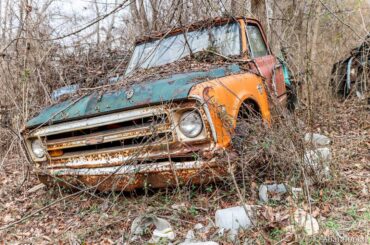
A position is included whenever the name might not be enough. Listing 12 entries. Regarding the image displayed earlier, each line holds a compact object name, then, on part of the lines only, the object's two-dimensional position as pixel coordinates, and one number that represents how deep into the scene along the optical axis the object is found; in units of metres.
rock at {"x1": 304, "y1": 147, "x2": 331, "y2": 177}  2.92
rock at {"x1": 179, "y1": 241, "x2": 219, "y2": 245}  2.21
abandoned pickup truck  2.74
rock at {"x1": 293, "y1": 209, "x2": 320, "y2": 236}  2.29
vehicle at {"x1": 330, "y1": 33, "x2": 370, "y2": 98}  6.47
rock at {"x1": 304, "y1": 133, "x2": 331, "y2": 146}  3.81
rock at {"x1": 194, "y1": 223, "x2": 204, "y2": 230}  2.61
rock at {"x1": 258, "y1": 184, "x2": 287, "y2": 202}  2.81
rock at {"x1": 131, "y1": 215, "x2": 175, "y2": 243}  2.53
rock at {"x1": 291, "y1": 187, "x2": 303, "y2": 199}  2.76
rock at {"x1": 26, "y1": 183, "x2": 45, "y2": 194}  4.17
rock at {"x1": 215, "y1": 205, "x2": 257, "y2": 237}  2.43
